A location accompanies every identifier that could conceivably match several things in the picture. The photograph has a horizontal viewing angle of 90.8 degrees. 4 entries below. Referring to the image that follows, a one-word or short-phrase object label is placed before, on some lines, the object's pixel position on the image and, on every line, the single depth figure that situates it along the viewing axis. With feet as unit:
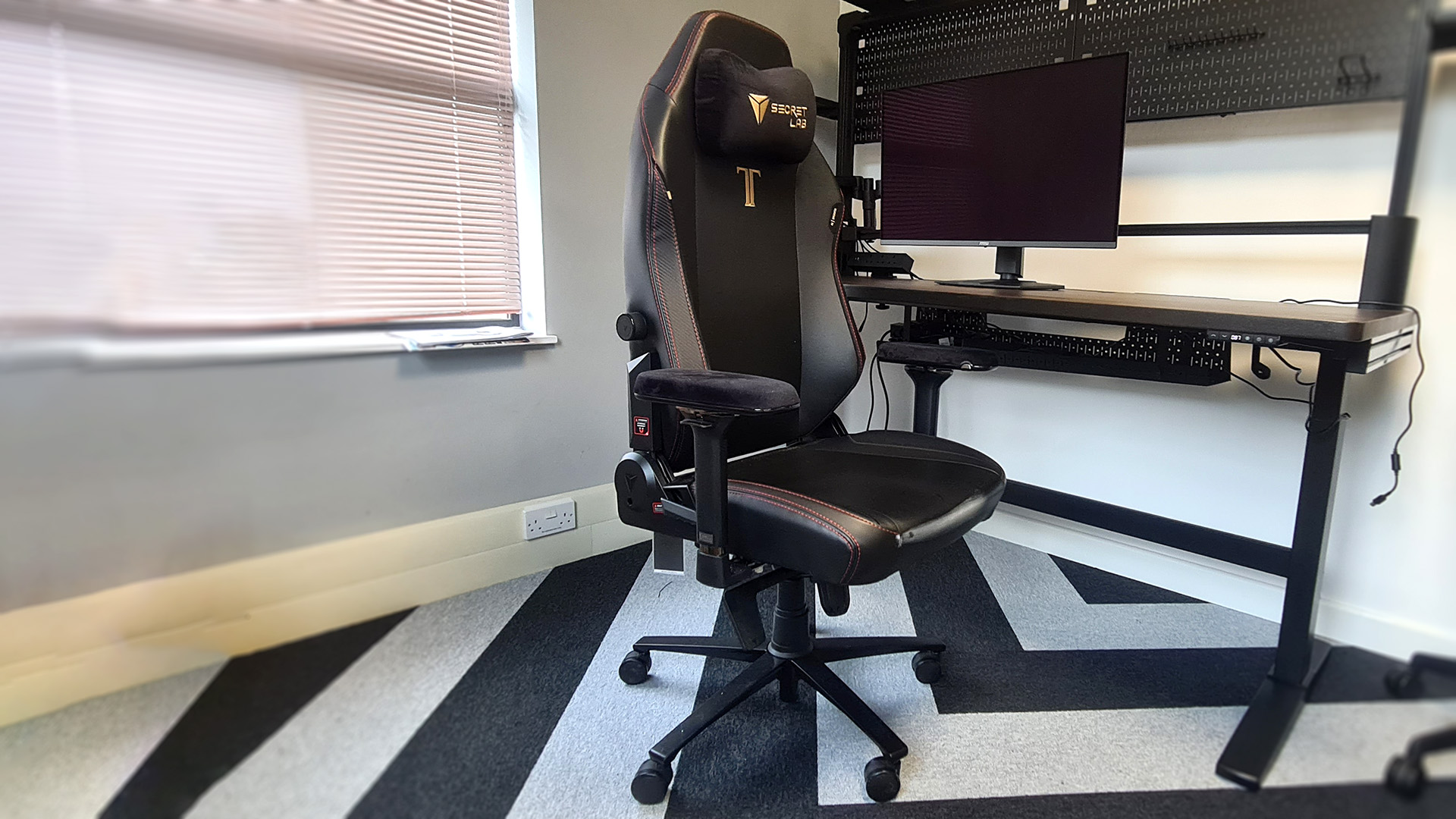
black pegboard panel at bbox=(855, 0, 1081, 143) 6.11
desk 2.15
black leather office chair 3.65
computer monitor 5.52
